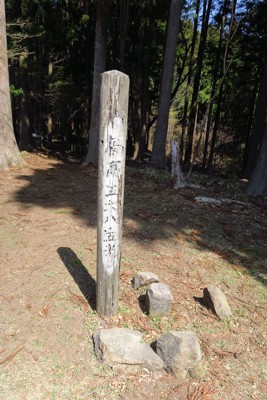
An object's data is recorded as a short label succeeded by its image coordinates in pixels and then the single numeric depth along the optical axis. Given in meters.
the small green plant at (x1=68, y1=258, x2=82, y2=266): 4.04
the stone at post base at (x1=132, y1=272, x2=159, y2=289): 3.62
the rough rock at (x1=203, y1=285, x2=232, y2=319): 3.31
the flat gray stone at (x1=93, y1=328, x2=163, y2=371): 2.56
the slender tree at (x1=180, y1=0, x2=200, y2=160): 14.30
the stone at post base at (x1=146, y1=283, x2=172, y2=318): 3.13
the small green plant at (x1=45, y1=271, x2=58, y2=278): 3.68
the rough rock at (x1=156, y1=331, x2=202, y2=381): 2.53
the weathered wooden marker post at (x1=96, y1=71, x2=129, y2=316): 2.58
